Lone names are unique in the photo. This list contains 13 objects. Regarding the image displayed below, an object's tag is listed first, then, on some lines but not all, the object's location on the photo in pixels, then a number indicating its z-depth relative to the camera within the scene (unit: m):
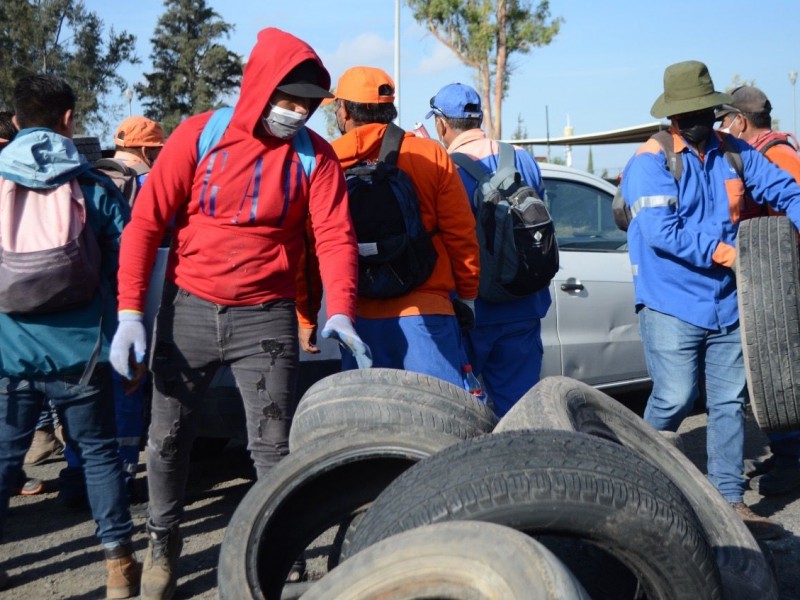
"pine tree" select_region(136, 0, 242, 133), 53.31
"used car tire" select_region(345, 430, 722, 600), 2.43
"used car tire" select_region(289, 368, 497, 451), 3.26
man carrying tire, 4.57
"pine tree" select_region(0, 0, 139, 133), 30.34
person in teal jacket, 3.99
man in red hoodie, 3.62
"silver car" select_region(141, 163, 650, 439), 6.22
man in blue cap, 4.93
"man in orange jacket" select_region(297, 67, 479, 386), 4.13
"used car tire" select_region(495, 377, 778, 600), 3.10
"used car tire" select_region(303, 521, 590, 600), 2.07
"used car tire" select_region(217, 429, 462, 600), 2.92
